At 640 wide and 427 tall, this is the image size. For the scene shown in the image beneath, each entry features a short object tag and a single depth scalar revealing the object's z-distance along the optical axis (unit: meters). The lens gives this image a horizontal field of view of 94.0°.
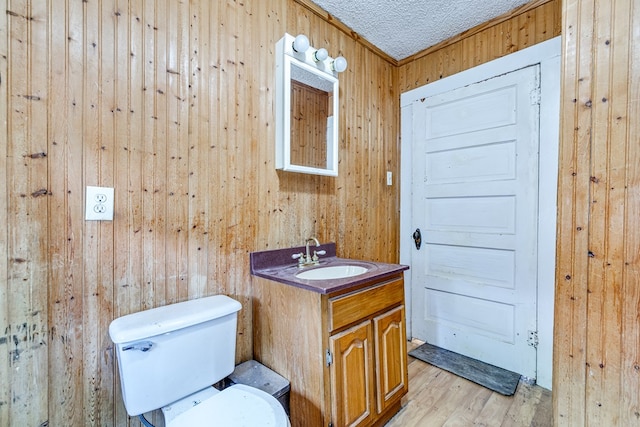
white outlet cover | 1.11
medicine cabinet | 1.64
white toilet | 0.98
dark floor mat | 1.83
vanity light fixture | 1.60
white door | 1.90
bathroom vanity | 1.22
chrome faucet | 1.68
